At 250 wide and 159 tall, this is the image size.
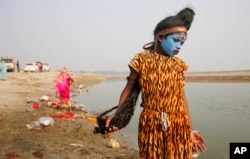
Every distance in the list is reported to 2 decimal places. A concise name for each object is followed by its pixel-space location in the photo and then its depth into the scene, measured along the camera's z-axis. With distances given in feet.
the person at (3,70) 70.49
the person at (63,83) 33.09
